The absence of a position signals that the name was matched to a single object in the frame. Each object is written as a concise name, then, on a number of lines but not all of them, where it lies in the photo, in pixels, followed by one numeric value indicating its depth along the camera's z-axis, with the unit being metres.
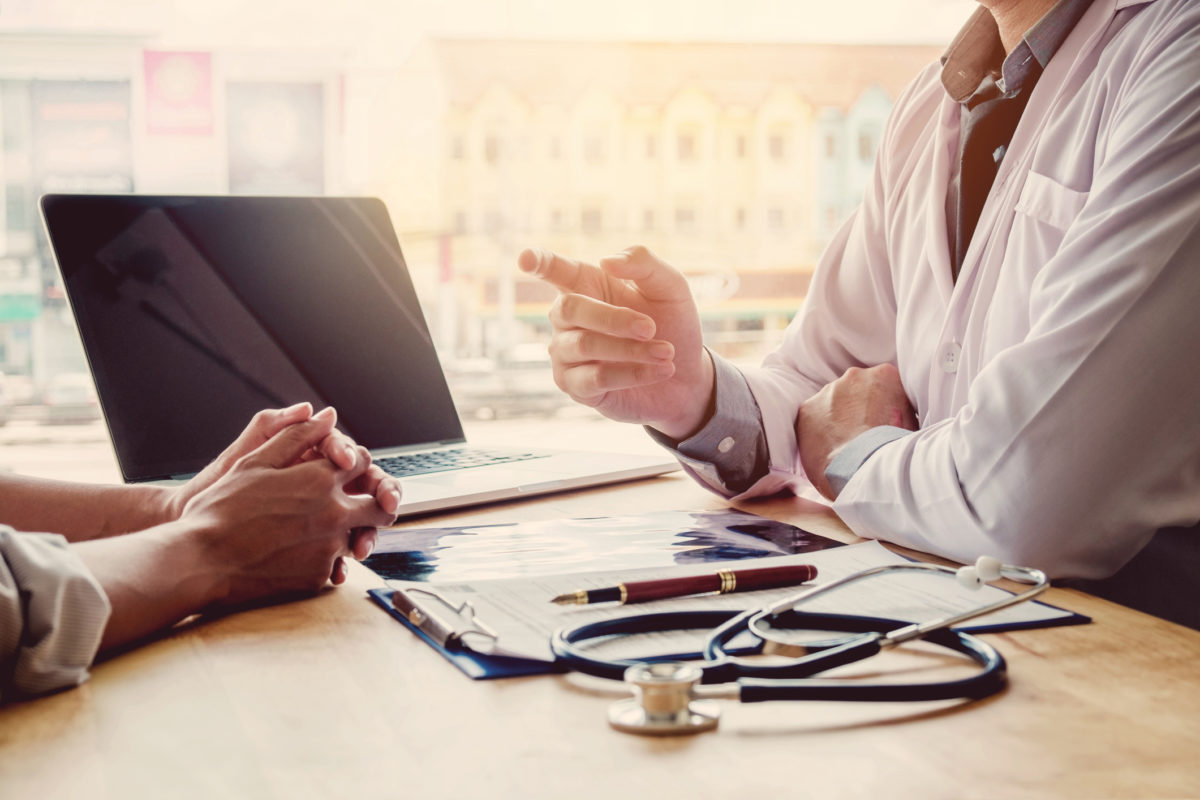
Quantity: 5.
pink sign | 2.15
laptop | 1.12
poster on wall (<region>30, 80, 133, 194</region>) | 2.11
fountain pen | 0.62
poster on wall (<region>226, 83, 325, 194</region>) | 2.18
